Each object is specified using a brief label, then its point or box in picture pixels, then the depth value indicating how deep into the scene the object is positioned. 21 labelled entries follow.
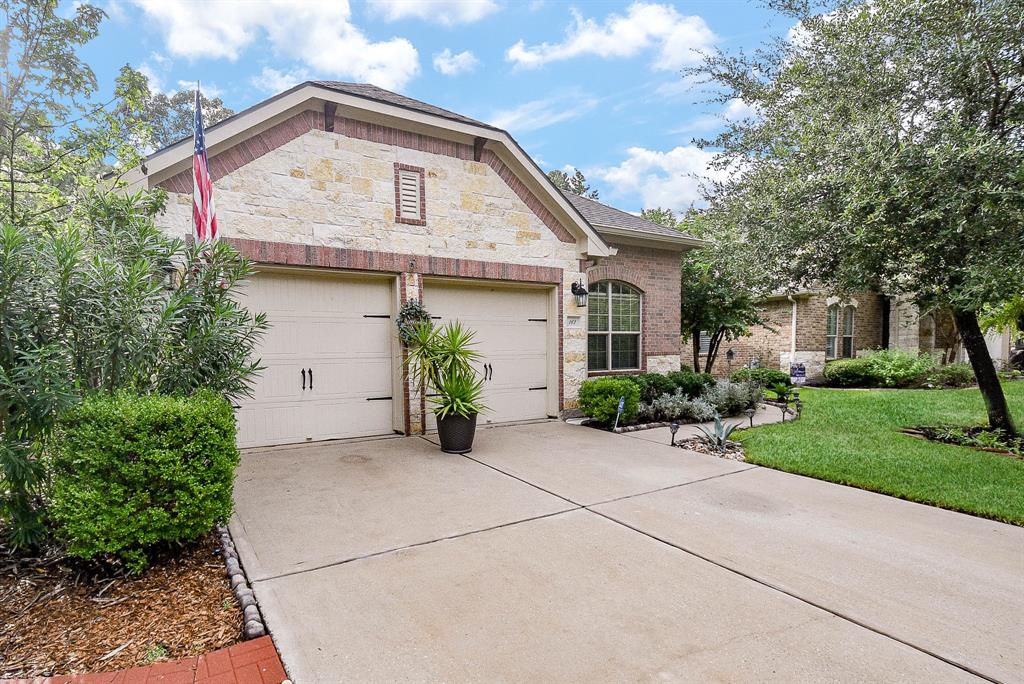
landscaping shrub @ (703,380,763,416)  9.97
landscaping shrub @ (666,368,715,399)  10.12
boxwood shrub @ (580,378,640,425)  8.19
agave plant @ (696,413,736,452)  6.97
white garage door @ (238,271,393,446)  6.79
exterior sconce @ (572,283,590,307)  8.97
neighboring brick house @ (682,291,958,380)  16.52
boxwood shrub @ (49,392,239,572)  3.02
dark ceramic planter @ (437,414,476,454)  6.55
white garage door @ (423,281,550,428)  8.12
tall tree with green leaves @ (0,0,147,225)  6.62
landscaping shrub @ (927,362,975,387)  15.31
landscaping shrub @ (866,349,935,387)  15.46
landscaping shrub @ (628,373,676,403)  9.37
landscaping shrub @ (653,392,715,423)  9.10
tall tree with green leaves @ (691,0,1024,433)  5.42
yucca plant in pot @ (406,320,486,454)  6.54
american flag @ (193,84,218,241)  4.59
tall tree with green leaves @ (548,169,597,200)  37.03
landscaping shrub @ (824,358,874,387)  15.98
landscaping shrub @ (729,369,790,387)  12.76
